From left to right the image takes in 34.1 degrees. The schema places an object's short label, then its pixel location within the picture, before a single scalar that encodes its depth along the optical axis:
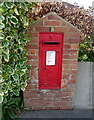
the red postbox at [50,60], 2.49
